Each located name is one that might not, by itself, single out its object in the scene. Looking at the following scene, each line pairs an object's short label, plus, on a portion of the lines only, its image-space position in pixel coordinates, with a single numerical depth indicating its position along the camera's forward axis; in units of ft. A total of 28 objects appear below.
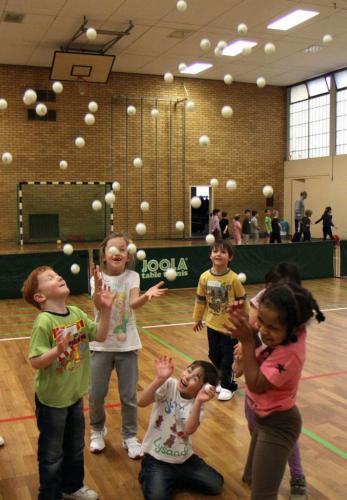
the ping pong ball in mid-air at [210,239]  12.02
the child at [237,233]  52.29
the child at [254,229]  58.95
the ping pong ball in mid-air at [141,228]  11.27
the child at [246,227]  57.46
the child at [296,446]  10.18
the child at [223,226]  52.80
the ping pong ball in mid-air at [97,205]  11.61
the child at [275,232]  54.70
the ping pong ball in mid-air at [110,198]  11.44
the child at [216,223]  51.99
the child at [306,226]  53.36
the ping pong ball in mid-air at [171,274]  11.65
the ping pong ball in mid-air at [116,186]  11.34
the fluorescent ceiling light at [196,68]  58.03
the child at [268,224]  58.99
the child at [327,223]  58.29
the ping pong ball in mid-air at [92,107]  12.25
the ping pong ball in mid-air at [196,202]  11.14
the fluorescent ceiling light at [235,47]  49.14
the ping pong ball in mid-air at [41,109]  11.15
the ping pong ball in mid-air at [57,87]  12.21
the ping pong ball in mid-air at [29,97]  10.53
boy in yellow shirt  15.03
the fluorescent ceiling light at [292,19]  41.78
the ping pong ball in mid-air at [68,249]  11.88
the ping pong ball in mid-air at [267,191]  11.36
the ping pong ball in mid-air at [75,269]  11.97
